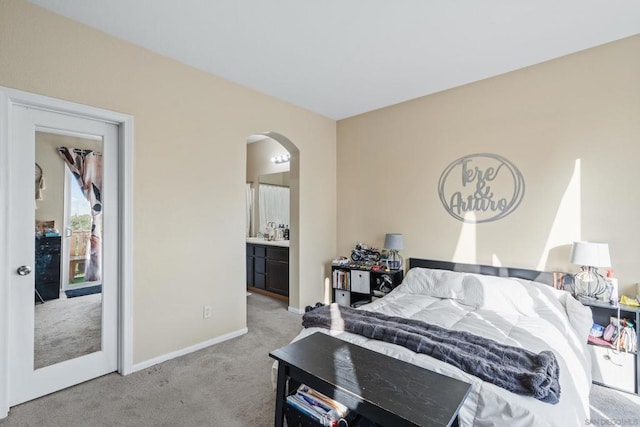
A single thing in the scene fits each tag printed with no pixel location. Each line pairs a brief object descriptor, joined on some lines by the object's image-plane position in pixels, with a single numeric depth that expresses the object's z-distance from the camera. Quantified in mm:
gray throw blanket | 1446
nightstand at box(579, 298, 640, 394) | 2316
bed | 1422
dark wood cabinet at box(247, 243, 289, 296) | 4715
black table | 1226
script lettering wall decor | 3096
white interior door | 2129
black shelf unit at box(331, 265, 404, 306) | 3740
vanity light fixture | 5365
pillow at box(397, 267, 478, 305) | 2938
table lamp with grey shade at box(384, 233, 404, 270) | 3672
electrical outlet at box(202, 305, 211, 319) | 3078
